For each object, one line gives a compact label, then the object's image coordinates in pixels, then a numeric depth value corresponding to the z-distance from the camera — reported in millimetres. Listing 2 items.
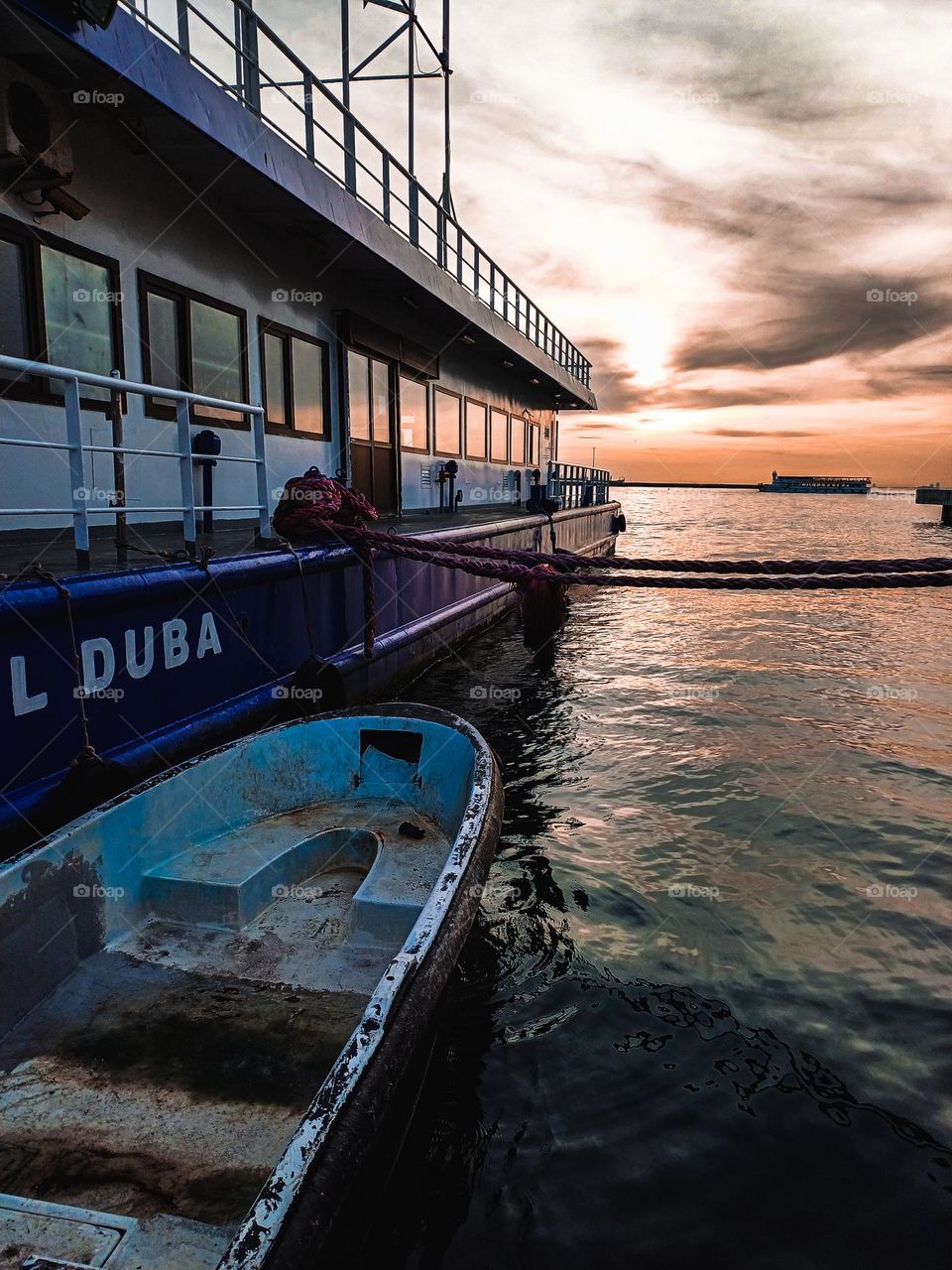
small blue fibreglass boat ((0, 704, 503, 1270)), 2047
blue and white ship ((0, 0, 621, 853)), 4555
